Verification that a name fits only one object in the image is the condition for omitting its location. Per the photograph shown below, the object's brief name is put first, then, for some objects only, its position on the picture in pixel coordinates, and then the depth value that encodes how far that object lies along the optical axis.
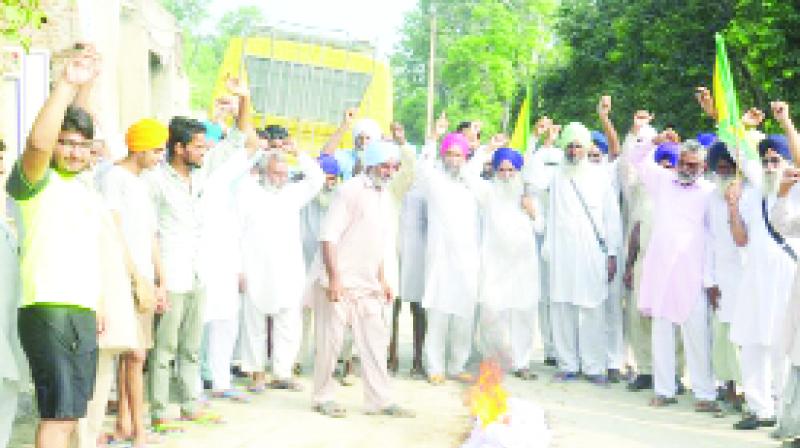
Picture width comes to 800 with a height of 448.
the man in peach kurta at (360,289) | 8.05
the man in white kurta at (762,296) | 7.80
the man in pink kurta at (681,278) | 8.66
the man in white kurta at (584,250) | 9.90
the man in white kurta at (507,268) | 9.96
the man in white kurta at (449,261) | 9.79
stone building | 8.28
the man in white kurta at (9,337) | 4.85
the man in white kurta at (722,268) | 8.37
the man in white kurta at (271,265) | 8.88
